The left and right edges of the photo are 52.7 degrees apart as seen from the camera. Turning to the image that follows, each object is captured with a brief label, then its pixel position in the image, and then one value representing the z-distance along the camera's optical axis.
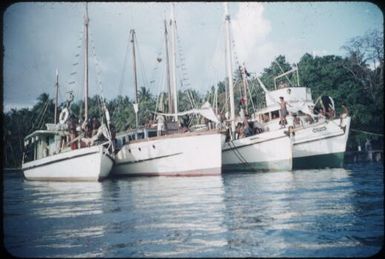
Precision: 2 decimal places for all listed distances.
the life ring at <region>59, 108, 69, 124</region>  24.32
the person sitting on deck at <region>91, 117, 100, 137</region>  23.06
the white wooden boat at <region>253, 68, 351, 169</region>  24.39
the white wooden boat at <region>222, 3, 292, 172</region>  23.31
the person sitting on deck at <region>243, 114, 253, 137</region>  24.85
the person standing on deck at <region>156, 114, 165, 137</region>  23.38
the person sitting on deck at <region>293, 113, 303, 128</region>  26.00
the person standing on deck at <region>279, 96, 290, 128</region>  23.78
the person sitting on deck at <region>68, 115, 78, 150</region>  22.09
